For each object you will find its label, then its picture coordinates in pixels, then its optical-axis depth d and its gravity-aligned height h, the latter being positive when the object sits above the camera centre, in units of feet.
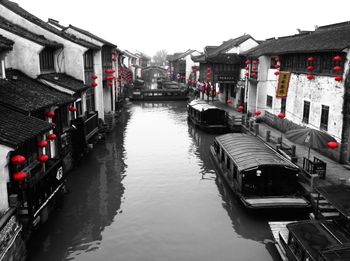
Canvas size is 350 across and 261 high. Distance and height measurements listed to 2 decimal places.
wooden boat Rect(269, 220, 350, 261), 28.76 -15.97
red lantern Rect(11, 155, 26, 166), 36.88 -9.23
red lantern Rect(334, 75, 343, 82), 61.88 -0.29
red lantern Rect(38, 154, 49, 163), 44.60 -10.91
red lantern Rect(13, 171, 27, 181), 36.65 -10.95
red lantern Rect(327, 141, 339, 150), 50.75 -10.19
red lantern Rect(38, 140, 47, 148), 45.81 -9.30
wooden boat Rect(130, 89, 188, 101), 190.29 -11.04
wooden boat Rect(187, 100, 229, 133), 108.58 -14.24
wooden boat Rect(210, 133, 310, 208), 48.42 -15.94
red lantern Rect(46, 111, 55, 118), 53.52 -6.16
